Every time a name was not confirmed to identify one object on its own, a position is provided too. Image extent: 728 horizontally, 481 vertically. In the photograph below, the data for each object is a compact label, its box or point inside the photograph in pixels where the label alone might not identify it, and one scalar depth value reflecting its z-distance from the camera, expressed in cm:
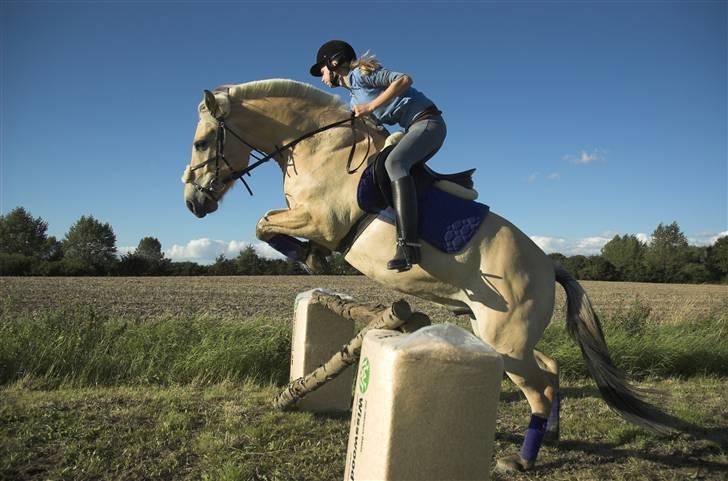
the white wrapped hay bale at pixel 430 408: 188
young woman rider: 306
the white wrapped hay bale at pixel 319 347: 438
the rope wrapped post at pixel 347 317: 286
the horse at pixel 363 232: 324
